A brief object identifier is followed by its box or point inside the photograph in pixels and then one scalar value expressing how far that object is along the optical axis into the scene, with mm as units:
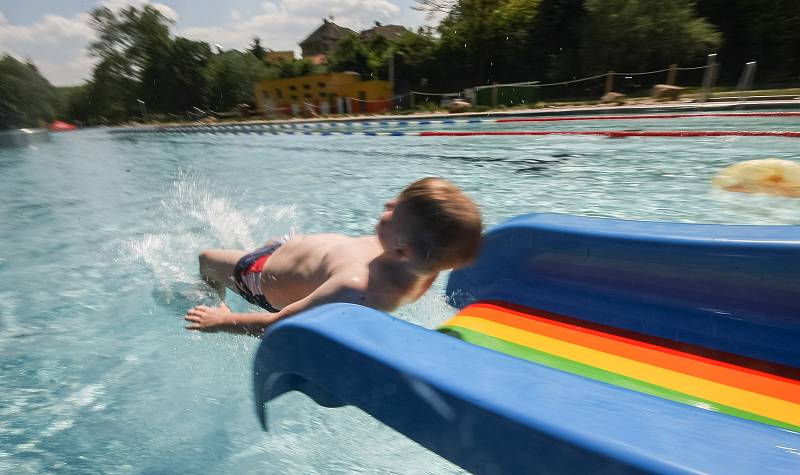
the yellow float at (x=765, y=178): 4125
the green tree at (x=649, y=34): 19078
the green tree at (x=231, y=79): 40656
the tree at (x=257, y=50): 55062
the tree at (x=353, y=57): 33281
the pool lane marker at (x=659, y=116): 8877
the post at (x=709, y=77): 11355
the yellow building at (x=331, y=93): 28844
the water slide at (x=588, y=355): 714
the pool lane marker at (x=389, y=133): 6820
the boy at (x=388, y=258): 1504
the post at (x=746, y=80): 12228
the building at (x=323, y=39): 56594
